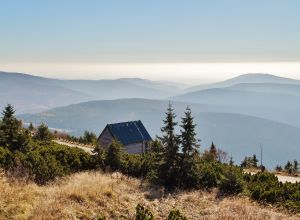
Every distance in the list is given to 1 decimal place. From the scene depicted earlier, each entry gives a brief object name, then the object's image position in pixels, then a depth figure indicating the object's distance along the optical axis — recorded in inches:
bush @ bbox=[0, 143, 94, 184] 623.2
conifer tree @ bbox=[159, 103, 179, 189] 738.2
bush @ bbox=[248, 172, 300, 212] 599.9
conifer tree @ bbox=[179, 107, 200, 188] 729.0
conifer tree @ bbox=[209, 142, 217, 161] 2717.5
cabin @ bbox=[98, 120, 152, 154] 2429.9
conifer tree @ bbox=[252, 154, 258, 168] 2765.5
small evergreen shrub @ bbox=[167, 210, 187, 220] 420.7
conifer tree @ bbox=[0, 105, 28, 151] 965.8
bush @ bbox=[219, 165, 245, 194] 673.0
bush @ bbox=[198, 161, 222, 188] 716.7
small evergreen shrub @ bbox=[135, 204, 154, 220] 412.3
